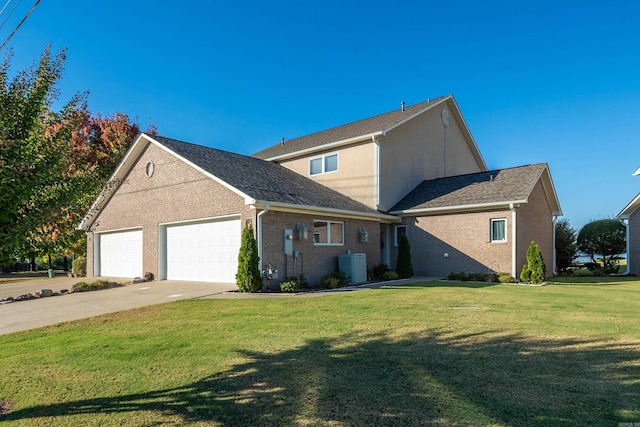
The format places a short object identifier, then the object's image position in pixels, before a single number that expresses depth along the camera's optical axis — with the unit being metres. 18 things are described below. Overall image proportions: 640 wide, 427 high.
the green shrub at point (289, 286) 13.13
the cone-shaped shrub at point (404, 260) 17.78
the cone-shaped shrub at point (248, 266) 12.64
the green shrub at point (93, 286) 14.32
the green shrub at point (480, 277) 16.33
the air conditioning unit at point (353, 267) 15.66
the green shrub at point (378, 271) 17.39
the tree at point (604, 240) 21.62
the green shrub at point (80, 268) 21.64
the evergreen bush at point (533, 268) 15.28
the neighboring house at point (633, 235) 19.23
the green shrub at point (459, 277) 16.56
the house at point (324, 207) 14.59
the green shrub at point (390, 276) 16.92
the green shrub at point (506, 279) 15.80
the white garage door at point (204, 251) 14.43
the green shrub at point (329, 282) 14.36
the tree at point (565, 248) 21.80
